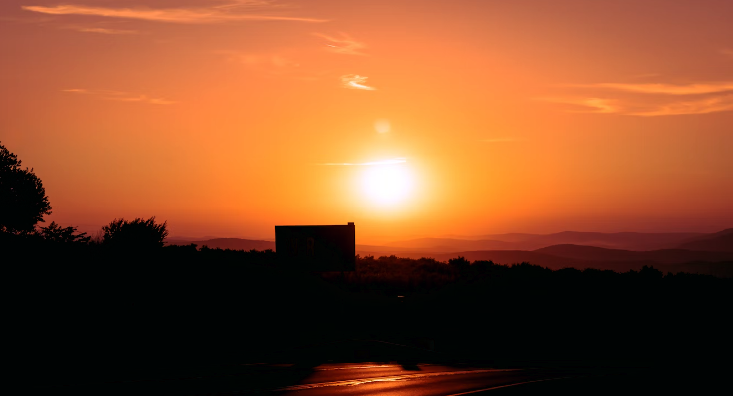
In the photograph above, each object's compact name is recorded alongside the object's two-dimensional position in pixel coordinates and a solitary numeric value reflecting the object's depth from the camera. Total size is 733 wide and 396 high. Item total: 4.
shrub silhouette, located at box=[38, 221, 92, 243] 60.29
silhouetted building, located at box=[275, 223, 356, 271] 50.53
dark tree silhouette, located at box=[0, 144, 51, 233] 63.06
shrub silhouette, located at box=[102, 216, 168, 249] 58.84
